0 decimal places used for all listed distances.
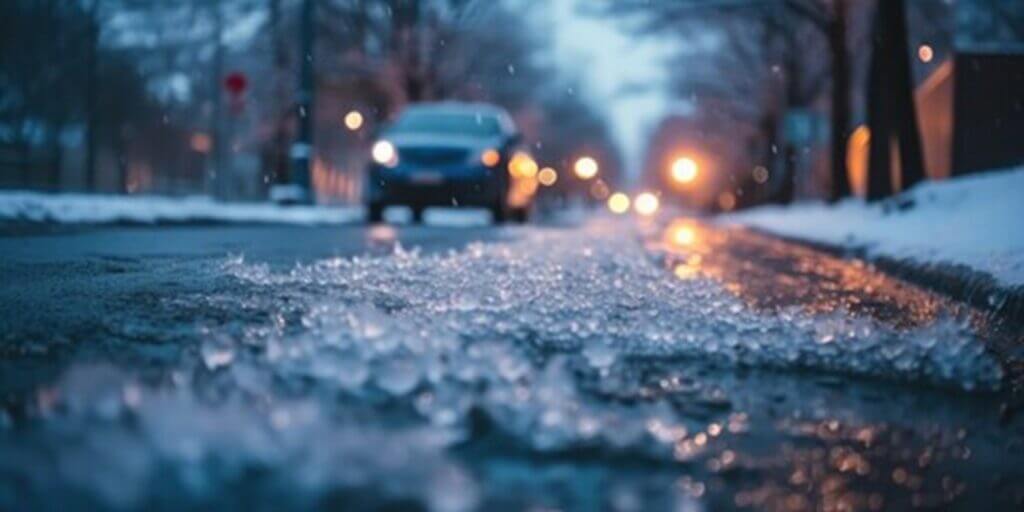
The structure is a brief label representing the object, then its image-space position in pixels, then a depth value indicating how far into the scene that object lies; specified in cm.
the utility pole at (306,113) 1648
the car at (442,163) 1477
